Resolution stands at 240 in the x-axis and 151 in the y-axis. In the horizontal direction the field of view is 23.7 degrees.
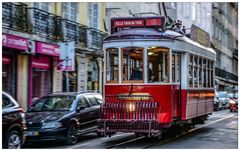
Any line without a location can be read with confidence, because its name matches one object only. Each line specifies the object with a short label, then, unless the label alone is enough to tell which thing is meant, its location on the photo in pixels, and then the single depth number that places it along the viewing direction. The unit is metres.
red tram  14.57
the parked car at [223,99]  40.56
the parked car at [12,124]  11.87
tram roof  15.05
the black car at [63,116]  14.38
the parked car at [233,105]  35.16
